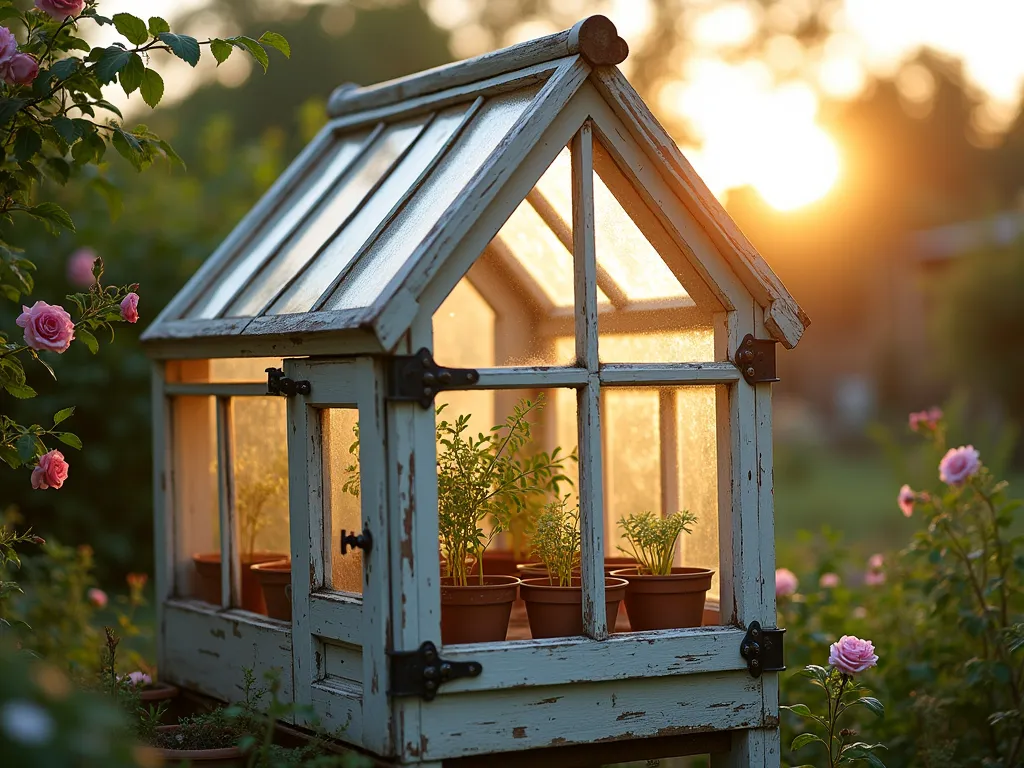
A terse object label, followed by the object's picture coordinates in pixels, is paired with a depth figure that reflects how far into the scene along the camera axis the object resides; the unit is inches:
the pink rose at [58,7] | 137.6
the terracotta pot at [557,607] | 139.5
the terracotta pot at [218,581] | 177.0
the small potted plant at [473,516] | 136.9
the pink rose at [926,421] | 197.5
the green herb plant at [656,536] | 151.6
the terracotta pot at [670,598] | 145.1
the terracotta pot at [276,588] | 159.0
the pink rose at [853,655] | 147.6
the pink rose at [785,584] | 208.2
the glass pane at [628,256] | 143.3
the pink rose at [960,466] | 179.2
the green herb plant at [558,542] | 146.7
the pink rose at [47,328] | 137.3
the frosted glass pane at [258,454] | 179.5
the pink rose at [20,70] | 138.6
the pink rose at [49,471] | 142.3
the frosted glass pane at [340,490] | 141.7
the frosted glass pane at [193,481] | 184.9
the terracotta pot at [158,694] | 173.9
